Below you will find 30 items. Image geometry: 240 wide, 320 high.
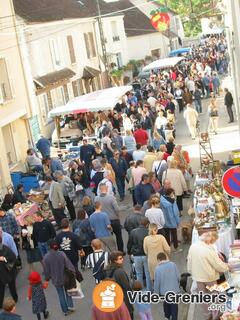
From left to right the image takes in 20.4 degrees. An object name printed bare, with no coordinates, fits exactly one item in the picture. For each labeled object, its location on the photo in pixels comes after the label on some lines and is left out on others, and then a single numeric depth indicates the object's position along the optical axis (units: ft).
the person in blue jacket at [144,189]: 48.19
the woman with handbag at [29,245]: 44.24
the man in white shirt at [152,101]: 97.40
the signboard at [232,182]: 36.40
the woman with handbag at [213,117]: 82.28
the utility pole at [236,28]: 53.32
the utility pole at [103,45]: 121.93
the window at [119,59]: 174.40
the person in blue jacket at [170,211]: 43.16
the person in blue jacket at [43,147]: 80.79
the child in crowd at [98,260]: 34.22
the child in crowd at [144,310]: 32.45
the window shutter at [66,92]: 122.52
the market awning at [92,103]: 83.66
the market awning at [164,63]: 127.31
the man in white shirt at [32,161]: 73.31
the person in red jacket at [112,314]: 28.45
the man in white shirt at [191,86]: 103.09
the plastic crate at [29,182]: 70.54
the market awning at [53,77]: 102.78
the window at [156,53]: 199.06
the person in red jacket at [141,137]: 72.33
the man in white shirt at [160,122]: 77.51
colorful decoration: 106.86
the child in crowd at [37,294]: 35.94
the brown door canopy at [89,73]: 135.64
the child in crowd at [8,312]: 30.04
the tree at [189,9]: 267.18
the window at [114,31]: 168.86
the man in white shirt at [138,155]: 60.04
